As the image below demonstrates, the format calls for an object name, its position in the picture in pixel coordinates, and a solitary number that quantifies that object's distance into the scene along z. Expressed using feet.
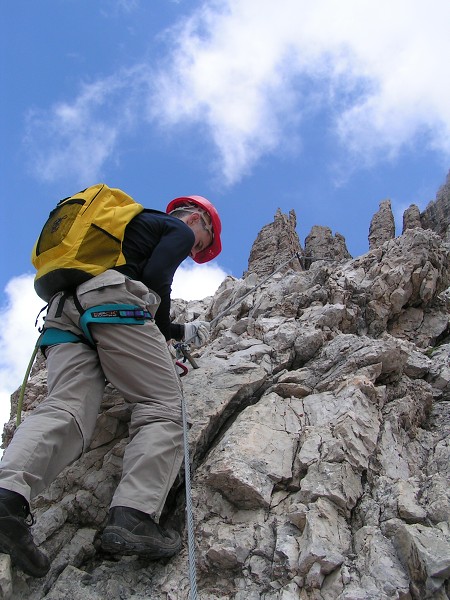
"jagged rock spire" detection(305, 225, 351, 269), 141.08
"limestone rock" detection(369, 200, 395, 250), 151.12
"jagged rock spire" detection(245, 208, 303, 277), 113.70
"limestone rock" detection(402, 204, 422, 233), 164.44
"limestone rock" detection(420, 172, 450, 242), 157.63
